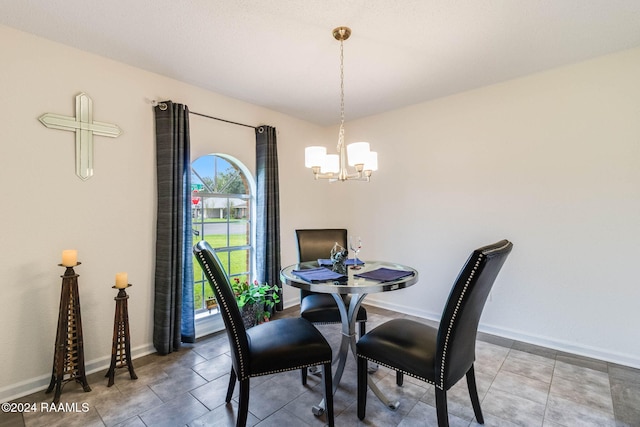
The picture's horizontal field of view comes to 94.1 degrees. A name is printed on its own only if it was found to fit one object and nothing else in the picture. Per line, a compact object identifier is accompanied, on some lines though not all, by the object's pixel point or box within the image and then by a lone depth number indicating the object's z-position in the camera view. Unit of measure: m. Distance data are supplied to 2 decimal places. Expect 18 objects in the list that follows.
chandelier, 2.05
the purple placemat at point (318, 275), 1.86
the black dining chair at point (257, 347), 1.56
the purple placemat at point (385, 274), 1.90
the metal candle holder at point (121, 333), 2.19
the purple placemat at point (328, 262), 2.39
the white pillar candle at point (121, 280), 2.23
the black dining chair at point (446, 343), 1.41
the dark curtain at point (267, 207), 3.39
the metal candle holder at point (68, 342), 1.99
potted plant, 2.95
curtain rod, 2.61
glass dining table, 1.72
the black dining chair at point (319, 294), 2.35
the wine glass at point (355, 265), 2.26
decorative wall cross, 2.23
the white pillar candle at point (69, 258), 2.01
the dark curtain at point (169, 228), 2.57
